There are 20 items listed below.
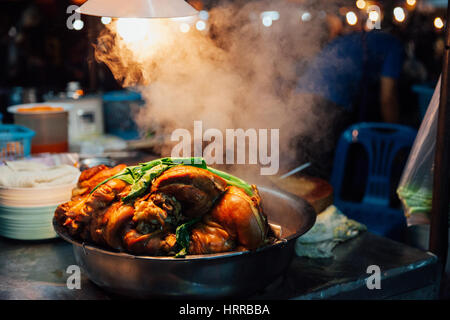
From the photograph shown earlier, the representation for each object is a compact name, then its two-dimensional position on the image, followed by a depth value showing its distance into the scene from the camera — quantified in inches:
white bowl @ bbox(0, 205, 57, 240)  86.4
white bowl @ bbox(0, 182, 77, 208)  85.4
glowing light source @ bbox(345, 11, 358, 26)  189.4
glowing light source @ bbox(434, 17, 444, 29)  151.6
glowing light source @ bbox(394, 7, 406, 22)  153.7
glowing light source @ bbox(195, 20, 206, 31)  123.1
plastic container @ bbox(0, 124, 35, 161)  122.0
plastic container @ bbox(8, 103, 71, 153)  143.6
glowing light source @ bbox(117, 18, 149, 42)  94.4
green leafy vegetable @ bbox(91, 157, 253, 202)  65.3
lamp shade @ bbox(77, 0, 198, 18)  67.1
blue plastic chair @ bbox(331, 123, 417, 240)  155.1
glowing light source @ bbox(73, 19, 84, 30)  144.5
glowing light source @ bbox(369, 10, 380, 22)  168.4
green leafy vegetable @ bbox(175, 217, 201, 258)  59.4
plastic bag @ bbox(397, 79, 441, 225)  92.4
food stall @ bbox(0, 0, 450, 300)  60.2
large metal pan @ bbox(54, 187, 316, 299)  58.7
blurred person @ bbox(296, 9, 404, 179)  173.3
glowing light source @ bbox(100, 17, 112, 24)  105.5
